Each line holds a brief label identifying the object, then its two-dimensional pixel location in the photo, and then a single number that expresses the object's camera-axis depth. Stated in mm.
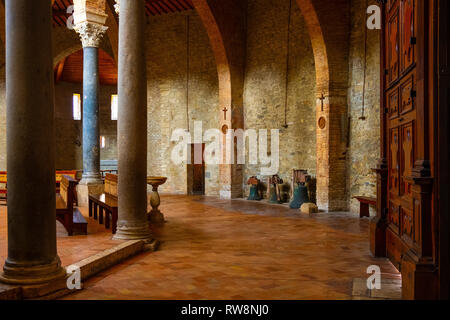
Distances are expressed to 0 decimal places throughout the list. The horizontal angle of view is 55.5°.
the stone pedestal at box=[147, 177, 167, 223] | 8196
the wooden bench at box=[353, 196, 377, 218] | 9508
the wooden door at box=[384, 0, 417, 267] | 4145
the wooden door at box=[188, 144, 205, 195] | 15539
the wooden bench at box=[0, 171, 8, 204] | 10119
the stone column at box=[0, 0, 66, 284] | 3605
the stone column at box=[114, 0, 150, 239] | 5859
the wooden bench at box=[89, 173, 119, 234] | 6694
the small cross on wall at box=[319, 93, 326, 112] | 10891
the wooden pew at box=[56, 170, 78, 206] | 10141
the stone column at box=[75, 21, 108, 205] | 10055
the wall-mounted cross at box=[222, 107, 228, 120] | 13752
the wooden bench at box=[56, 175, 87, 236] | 6406
